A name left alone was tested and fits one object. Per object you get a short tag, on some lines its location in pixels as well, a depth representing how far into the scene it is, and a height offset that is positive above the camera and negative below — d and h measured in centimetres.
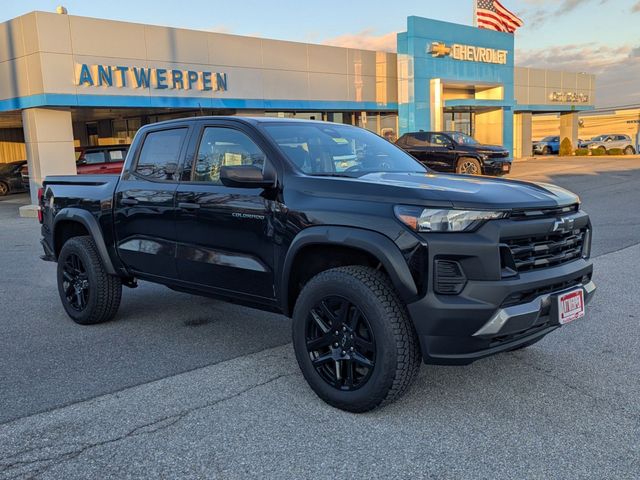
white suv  3831 -65
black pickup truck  329 -63
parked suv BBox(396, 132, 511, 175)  1916 -43
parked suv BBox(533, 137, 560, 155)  4079 -69
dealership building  1639 +235
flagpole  2953 +613
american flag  2961 +606
